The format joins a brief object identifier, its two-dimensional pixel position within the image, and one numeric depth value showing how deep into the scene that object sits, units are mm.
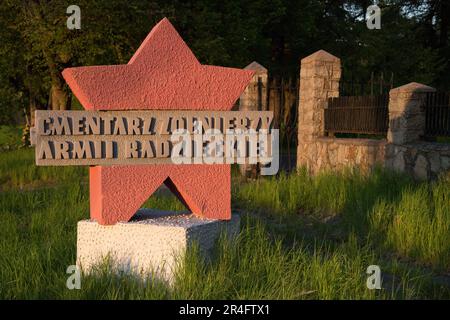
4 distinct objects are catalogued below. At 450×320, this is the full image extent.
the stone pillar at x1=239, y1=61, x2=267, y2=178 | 11659
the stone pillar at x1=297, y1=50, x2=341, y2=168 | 11273
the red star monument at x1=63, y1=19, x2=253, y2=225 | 4414
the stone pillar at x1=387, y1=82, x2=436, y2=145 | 9180
